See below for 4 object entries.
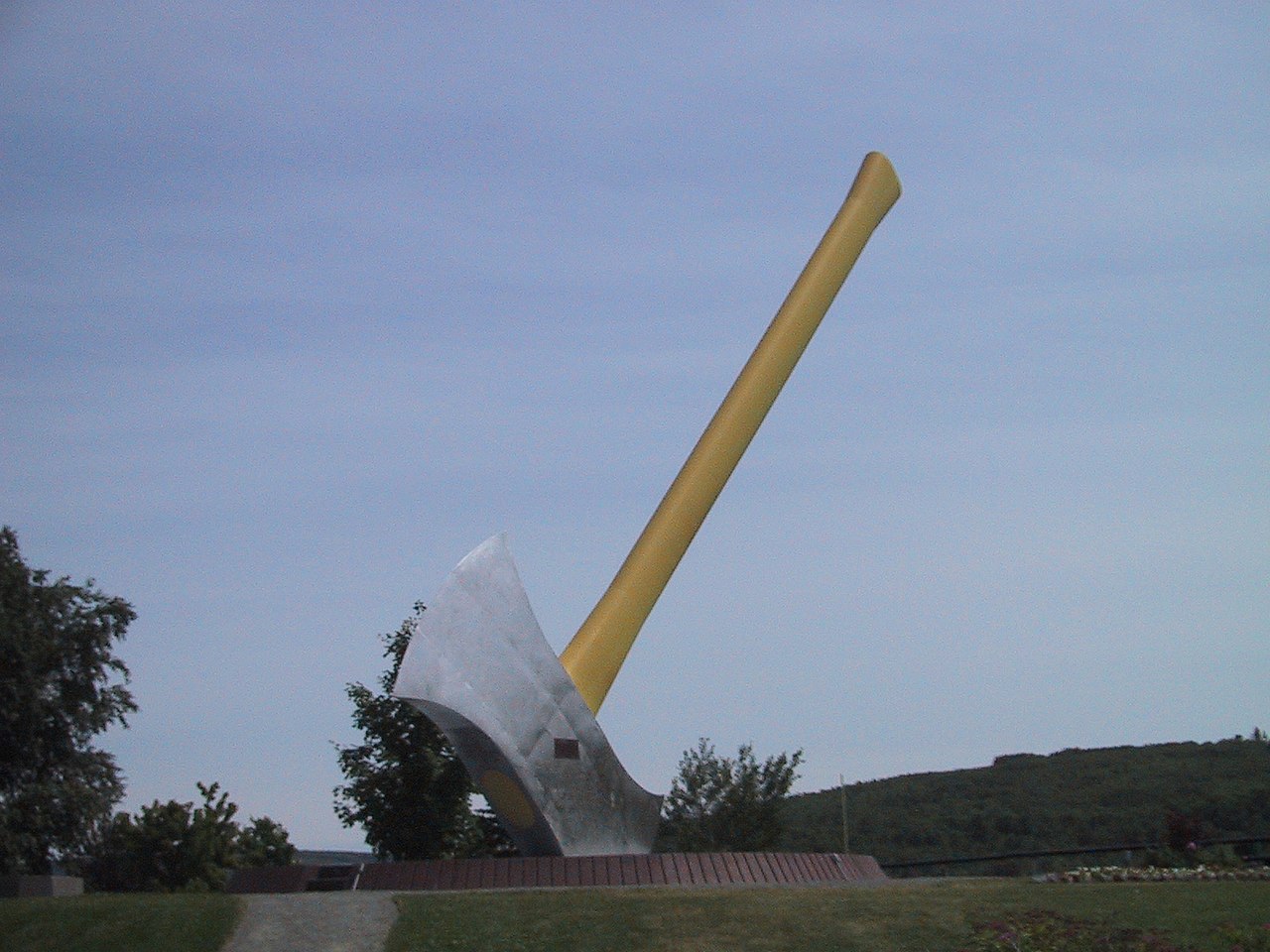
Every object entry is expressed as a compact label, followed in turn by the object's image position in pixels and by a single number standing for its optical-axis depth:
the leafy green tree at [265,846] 35.50
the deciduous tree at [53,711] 33.94
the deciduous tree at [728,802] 33.16
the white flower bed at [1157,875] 21.52
